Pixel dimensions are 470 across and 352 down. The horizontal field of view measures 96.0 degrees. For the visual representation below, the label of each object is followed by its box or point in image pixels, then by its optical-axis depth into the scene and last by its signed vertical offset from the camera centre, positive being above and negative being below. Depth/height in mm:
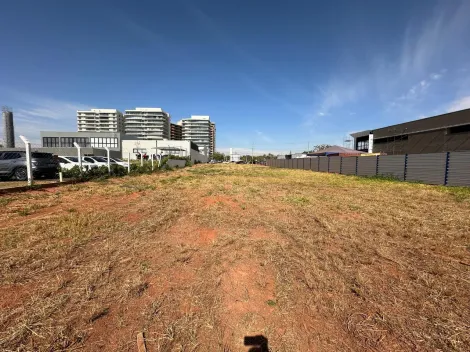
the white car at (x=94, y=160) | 17706 +72
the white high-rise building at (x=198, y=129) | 142750 +22283
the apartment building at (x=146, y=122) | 117875 +22079
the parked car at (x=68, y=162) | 16200 -115
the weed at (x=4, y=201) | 6233 -1269
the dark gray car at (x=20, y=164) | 10883 -218
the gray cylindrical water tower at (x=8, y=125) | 85250 +14067
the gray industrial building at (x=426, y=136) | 29464 +5028
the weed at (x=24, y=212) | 5504 -1375
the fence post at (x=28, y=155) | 8901 +193
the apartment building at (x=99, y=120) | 116250 +22731
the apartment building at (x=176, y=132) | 139150 +20446
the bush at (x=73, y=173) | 11789 -698
